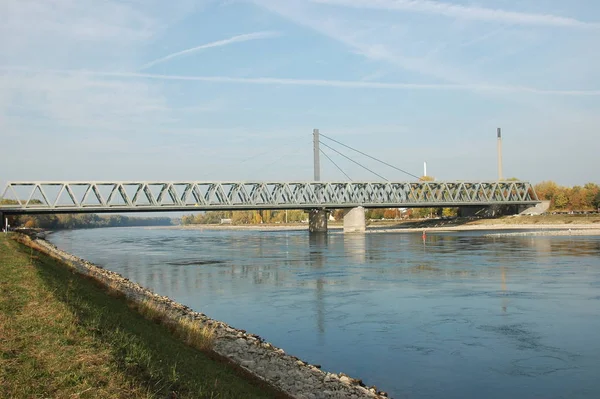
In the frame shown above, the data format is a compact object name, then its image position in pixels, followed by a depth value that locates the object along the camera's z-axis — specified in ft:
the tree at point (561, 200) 500.74
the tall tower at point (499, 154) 503.61
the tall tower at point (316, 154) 442.91
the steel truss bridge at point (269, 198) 332.60
